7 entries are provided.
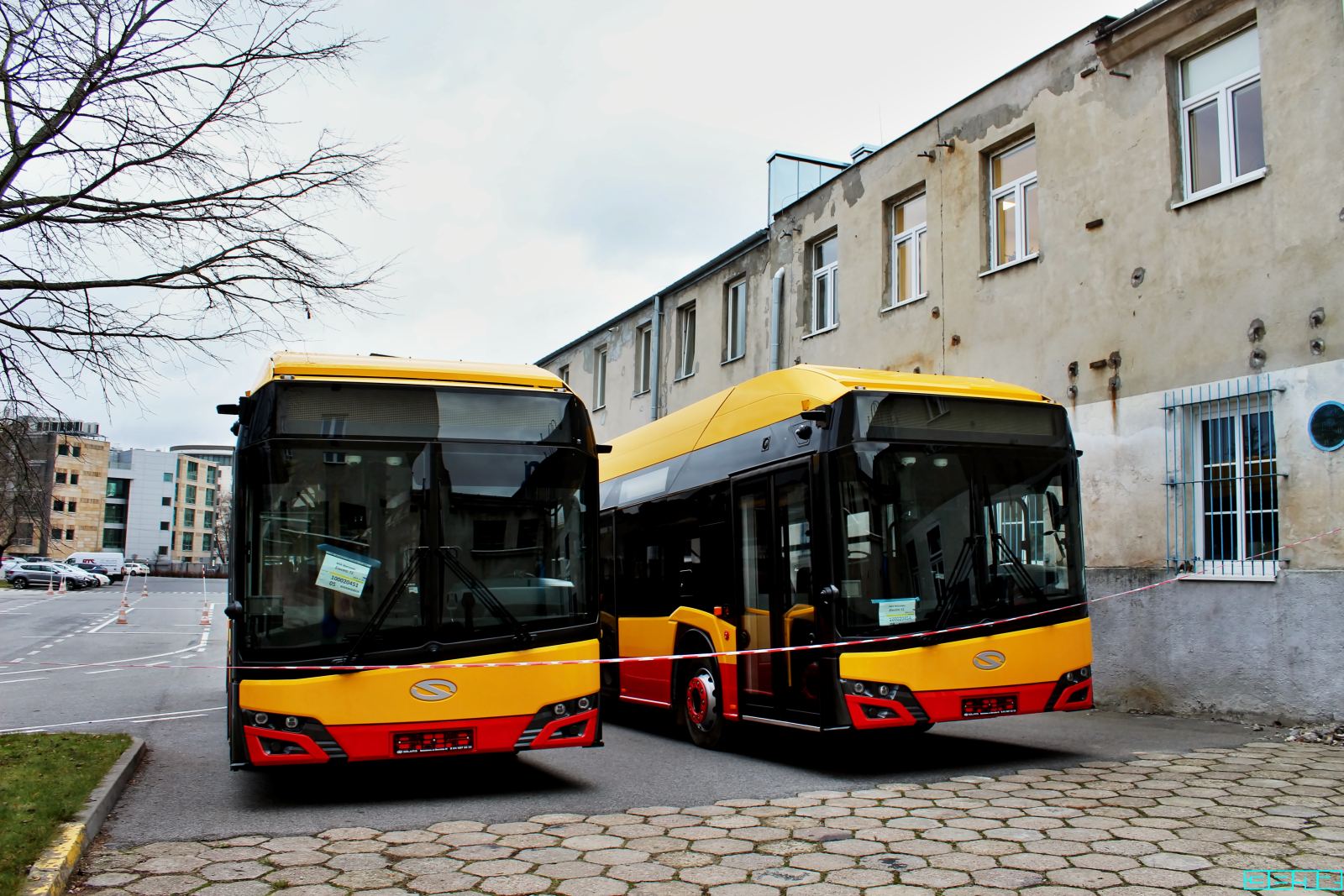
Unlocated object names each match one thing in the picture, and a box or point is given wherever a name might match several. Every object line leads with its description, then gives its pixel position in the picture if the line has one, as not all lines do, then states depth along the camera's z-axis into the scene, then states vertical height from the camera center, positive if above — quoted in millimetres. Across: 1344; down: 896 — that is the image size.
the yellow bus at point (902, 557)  7758 +16
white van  75812 -748
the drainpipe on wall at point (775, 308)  20156 +4548
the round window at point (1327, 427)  9859 +1228
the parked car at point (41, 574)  62906 -1429
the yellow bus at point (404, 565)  6836 -74
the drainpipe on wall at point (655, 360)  25469 +4528
